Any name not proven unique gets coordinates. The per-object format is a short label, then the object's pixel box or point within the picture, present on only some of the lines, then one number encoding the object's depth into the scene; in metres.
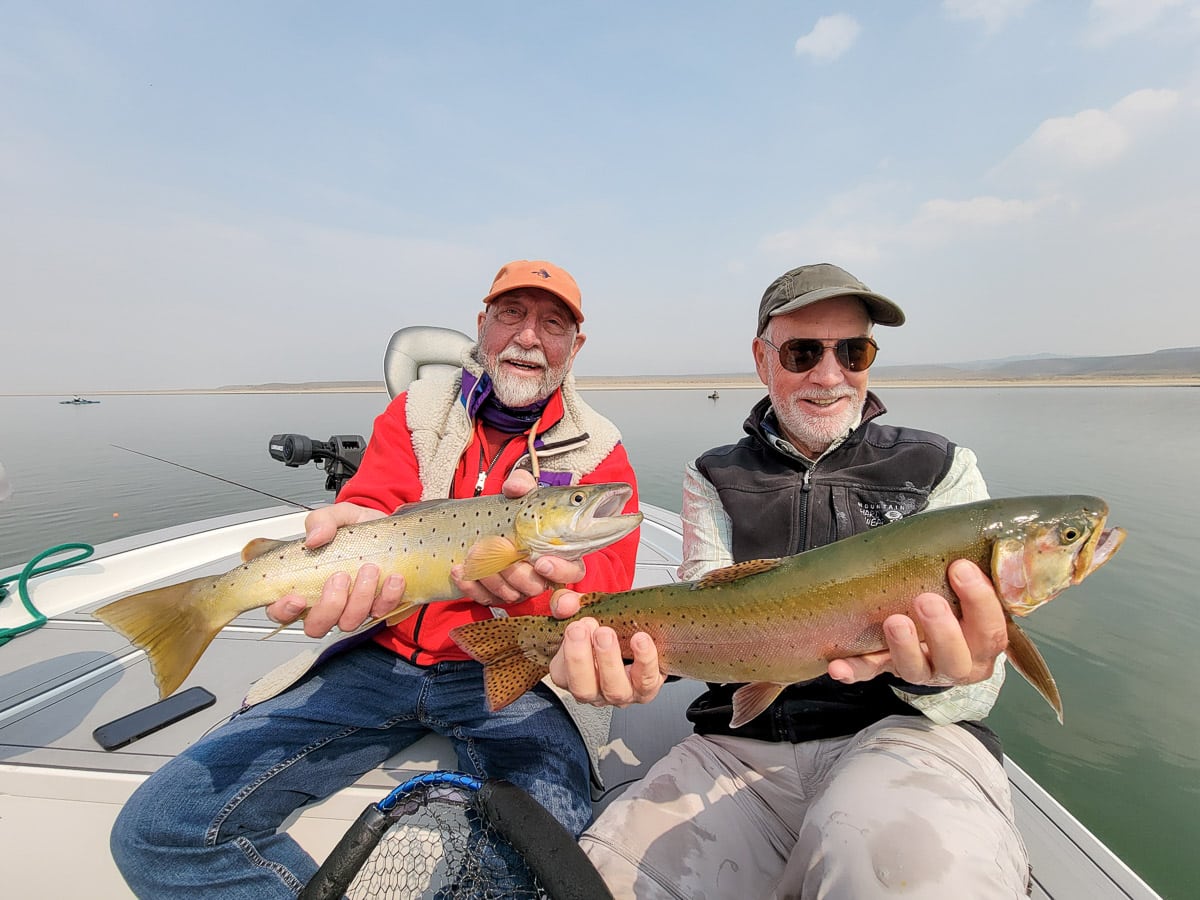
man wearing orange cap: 0.82
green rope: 1.31
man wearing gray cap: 0.70
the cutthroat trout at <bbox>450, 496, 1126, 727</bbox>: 0.71
